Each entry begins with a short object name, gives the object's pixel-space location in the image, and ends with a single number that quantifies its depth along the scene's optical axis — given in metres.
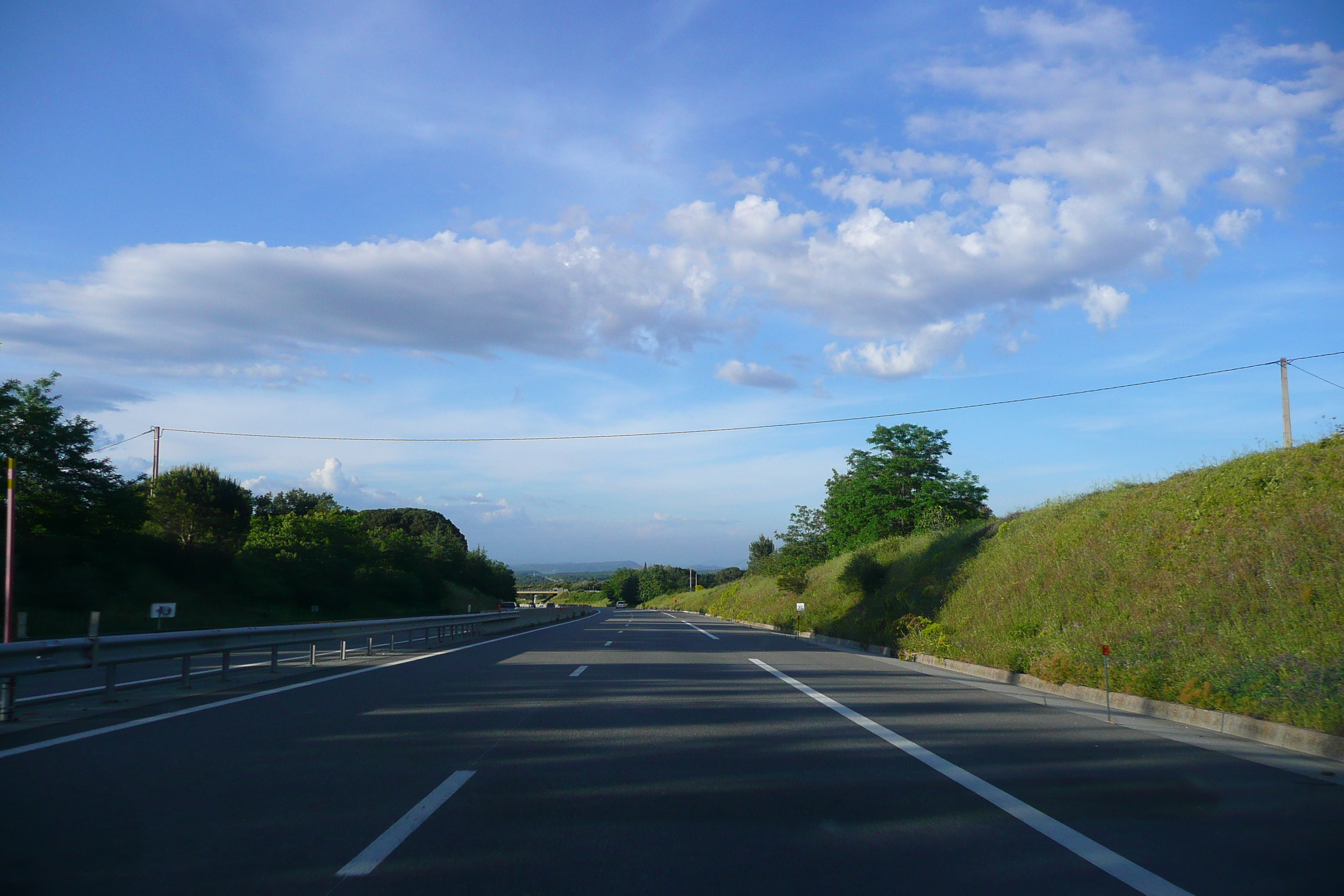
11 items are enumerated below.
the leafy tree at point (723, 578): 177.90
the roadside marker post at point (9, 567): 14.77
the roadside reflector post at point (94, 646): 9.84
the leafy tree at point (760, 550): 112.50
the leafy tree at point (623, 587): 175.12
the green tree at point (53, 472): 33.75
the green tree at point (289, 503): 88.19
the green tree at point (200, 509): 52.00
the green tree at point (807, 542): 66.88
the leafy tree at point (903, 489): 50.56
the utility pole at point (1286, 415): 23.00
